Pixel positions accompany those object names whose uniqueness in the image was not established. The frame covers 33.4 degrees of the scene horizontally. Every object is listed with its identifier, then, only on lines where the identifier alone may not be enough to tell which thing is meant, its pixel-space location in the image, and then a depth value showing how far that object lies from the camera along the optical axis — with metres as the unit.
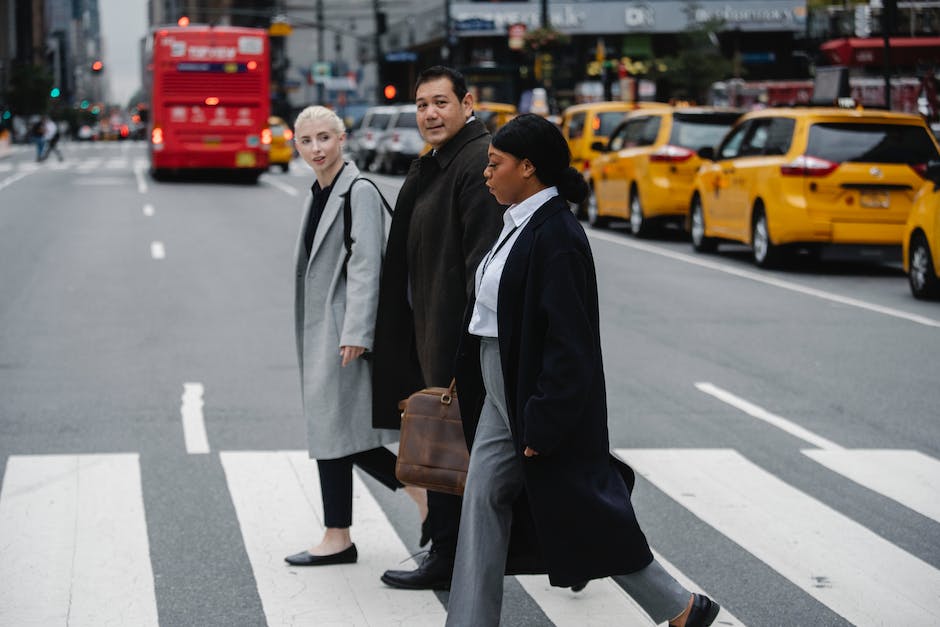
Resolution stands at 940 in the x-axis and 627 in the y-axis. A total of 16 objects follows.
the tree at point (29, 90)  103.12
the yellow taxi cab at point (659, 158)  21.19
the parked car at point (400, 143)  38.44
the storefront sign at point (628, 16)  67.94
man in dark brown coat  5.33
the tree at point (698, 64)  54.12
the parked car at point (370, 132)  41.47
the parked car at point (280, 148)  45.33
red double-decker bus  34.62
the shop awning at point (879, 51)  39.31
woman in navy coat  4.17
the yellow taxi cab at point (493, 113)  35.56
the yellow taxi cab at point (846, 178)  16.83
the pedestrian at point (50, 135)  52.00
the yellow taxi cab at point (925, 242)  14.15
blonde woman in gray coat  5.77
